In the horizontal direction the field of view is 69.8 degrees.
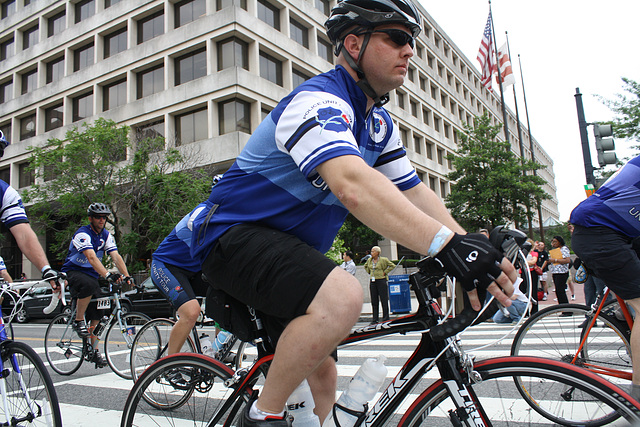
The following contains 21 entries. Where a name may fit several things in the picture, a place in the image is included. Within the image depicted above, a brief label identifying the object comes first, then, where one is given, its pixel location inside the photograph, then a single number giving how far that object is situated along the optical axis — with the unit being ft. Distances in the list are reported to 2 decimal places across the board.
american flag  87.30
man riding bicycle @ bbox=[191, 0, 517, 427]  4.97
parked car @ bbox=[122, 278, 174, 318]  49.03
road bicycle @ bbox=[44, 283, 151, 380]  19.06
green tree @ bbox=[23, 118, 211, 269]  71.15
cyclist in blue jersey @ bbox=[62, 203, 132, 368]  19.86
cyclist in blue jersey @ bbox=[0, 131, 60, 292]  11.22
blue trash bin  38.96
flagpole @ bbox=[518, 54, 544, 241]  110.63
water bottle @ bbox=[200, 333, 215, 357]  14.60
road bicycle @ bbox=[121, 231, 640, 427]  5.15
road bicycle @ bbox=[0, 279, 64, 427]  9.14
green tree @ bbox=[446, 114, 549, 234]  108.27
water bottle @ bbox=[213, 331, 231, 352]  14.24
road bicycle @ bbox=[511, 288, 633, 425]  10.76
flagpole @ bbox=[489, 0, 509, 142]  84.68
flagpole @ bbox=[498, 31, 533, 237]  108.37
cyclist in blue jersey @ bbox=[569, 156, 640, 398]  10.00
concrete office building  89.10
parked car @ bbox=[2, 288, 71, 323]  53.88
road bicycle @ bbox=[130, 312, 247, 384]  16.11
